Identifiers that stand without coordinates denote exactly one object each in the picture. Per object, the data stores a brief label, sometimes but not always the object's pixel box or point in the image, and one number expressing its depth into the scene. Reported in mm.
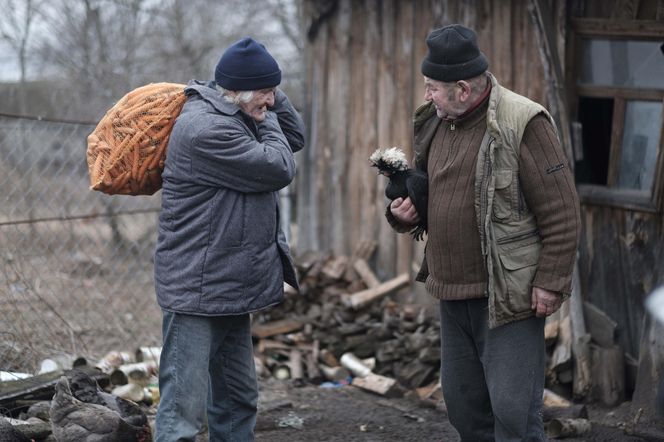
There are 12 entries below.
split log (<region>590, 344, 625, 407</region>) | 5887
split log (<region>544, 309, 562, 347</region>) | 6215
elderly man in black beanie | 3682
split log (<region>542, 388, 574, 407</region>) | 5660
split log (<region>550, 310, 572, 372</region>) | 6059
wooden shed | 5957
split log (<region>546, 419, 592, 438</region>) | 5176
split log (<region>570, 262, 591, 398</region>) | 5977
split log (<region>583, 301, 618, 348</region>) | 6121
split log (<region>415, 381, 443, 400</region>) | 6104
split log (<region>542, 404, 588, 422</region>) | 5438
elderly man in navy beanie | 3893
